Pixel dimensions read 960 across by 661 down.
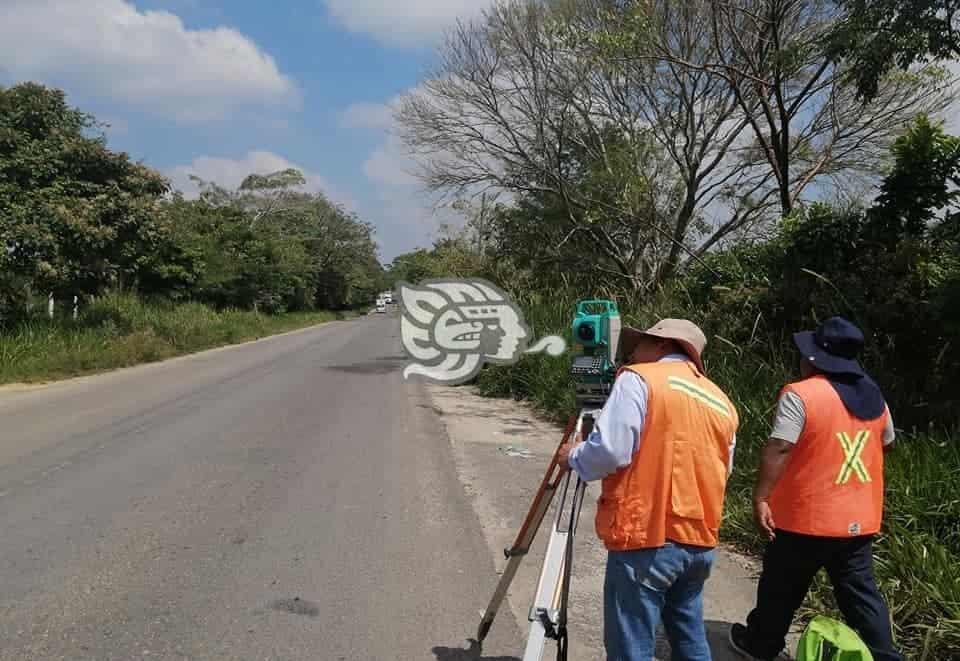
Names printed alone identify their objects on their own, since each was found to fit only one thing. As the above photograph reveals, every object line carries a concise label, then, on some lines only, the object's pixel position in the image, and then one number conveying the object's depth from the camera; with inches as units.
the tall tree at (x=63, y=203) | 578.6
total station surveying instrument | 98.2
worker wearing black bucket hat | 120.1
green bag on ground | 100.4
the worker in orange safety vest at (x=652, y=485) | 96.6
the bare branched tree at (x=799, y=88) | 422.3
